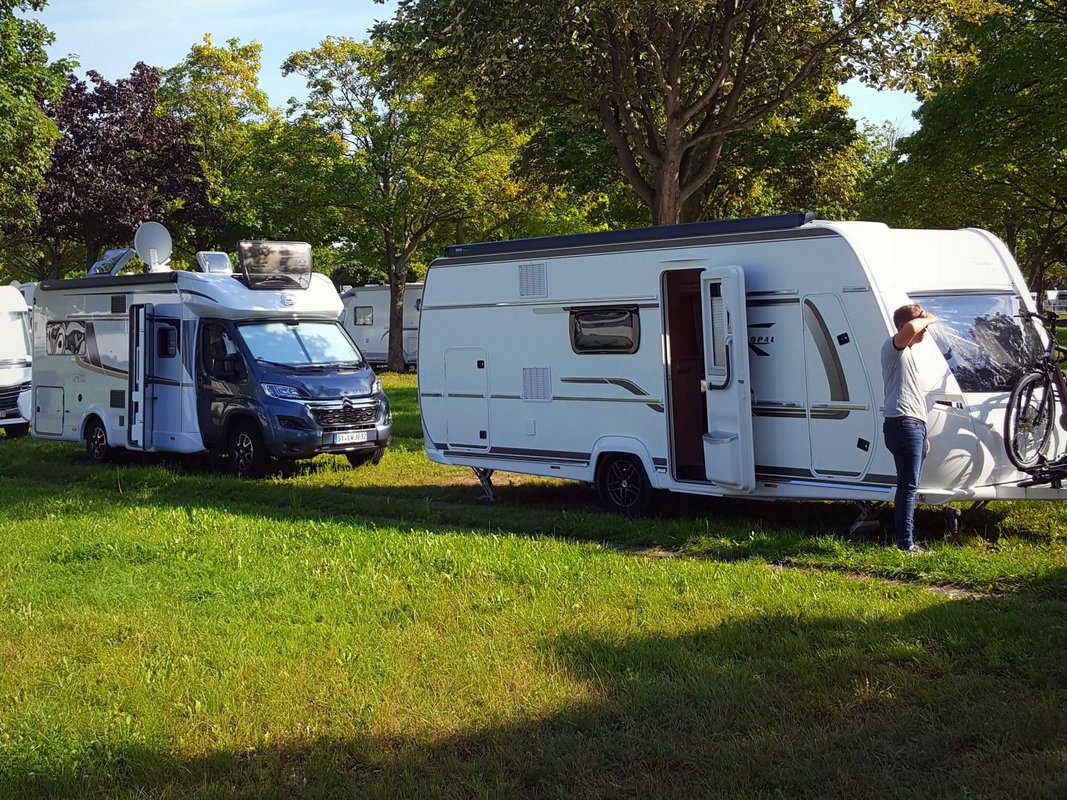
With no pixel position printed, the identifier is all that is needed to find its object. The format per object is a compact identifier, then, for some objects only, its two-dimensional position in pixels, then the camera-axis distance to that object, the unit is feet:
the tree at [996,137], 72.54
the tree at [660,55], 49.80
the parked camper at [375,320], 116.67
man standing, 27.50
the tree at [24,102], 61.21
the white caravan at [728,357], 29.25
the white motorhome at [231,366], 46.09
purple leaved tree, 101.81
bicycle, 28.73
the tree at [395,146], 98.32
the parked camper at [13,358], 66.49
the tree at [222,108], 116.26
